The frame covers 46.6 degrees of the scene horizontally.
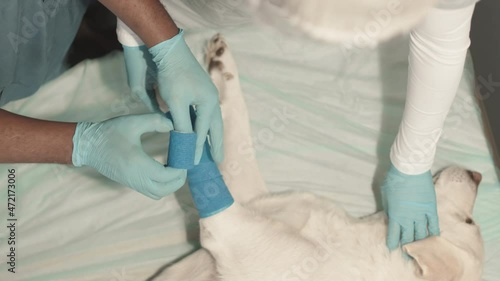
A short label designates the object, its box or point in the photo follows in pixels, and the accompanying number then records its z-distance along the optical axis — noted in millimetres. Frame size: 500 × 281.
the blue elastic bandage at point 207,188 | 1354
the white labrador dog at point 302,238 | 1351
